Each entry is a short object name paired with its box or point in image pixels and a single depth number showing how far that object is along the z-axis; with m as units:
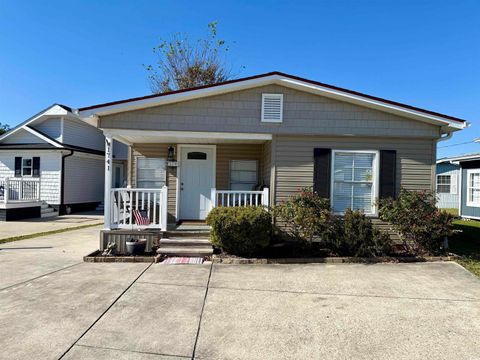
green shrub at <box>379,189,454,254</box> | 6.86
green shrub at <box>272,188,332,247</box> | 6.92
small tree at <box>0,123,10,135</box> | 50.12
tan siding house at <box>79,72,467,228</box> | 7.61
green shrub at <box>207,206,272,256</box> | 6.55
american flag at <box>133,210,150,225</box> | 7.51
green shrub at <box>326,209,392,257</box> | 6.85
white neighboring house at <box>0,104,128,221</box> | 15.96
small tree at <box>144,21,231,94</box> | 20.84
